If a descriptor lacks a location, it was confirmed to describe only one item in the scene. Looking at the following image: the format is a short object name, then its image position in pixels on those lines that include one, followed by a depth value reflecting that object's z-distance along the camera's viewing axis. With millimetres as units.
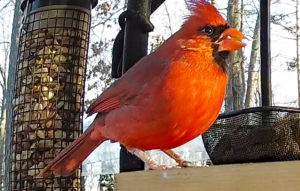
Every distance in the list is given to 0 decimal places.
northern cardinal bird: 840
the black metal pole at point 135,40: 1167
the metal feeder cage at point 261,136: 985
